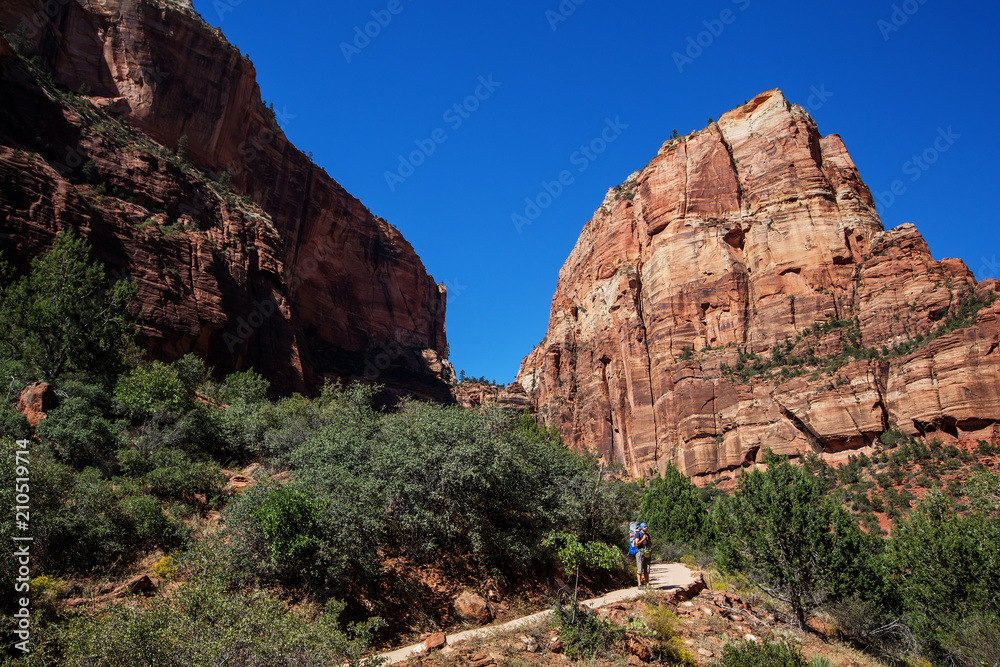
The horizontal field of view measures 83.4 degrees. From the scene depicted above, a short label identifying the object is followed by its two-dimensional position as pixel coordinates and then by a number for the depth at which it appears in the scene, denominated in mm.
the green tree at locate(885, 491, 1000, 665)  13594
